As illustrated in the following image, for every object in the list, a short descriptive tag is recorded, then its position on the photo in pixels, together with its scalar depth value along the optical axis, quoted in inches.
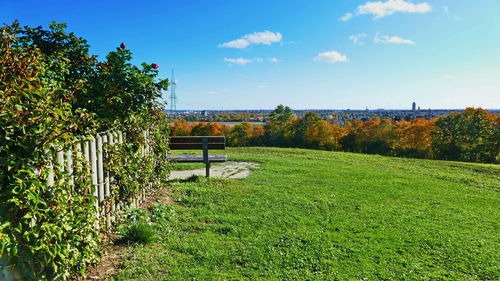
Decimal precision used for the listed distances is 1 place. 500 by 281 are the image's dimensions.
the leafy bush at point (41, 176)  87.2
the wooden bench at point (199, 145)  316.8
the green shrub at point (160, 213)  195.2
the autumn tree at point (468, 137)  1323.8
